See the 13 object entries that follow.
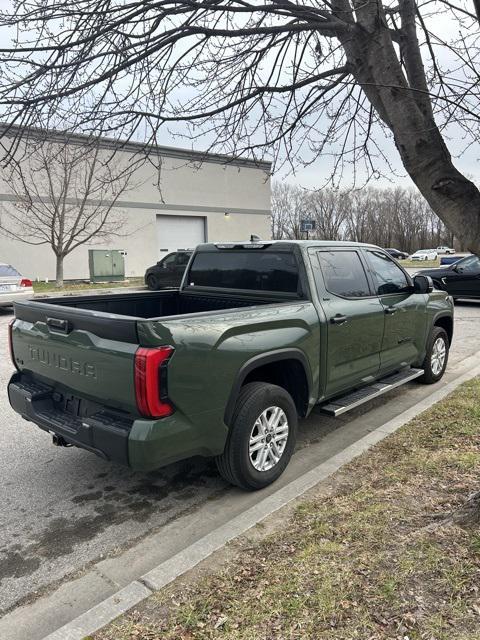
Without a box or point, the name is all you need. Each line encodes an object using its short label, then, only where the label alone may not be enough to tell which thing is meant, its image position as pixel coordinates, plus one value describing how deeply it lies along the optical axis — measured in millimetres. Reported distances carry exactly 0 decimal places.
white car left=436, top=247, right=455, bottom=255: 72438
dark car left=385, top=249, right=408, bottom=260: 58094
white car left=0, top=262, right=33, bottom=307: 13766
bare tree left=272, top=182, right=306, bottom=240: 77625
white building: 25891
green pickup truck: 2955
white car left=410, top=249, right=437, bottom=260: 58644
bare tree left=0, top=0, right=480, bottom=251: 3363
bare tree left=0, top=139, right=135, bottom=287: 22828
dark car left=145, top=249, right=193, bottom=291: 19812
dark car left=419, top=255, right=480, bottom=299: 14133
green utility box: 25234
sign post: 23312
